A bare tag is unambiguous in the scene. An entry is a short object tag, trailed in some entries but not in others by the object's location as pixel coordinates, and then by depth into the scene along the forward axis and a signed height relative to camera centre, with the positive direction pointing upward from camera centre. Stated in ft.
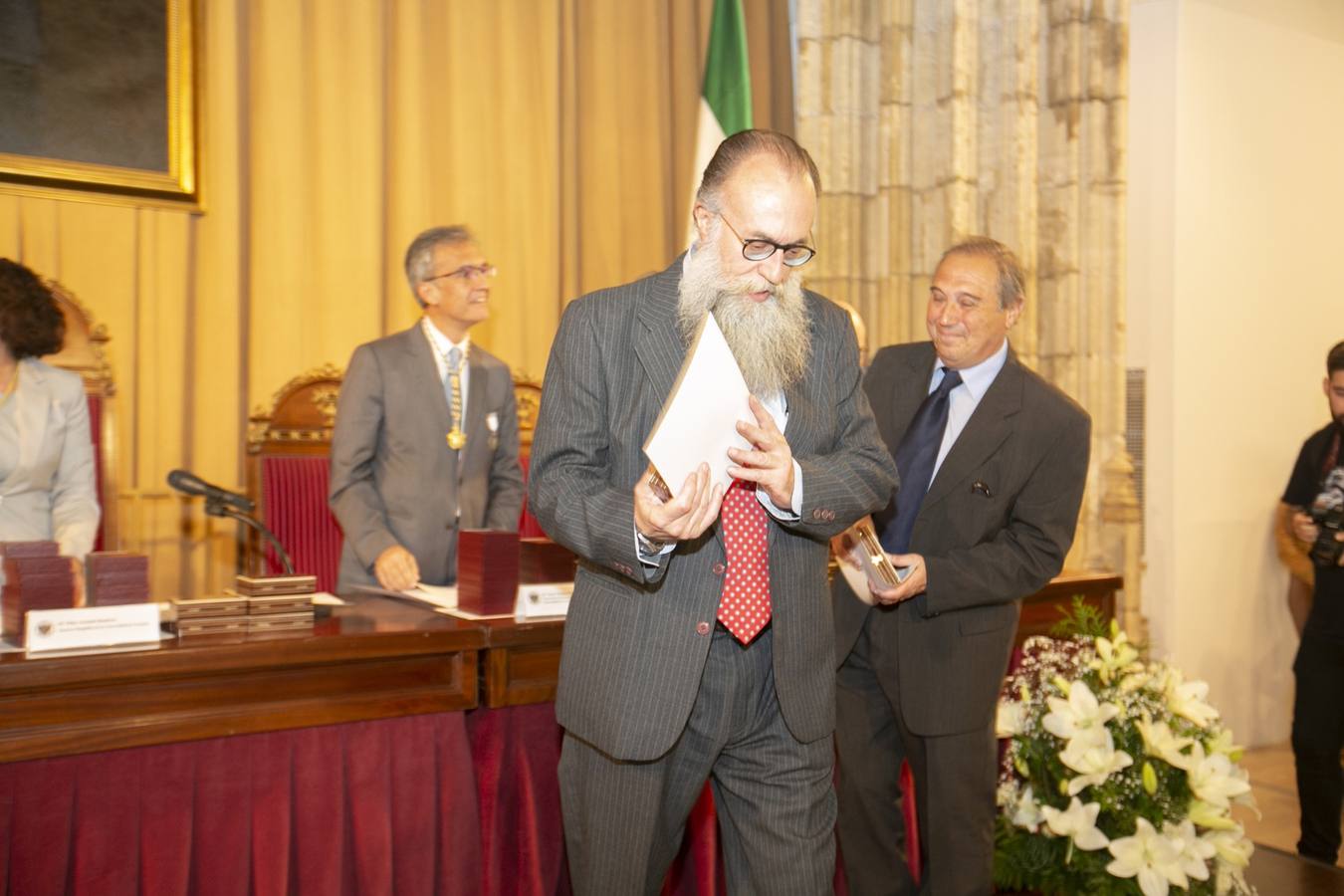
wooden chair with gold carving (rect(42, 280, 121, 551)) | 12.79 +0.70
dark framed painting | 14.82 +4.53
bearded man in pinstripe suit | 6.29 -0.79
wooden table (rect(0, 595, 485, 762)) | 7.26 -1.64
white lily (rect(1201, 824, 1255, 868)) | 9.75 -3.34
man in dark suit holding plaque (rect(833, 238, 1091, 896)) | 9.21 -1.03
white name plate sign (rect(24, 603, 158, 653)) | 7.42 -1.22
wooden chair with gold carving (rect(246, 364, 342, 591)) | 14.08 -0.32
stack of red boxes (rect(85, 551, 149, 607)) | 8.05 -0.95
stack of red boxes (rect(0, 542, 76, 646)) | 7.86 -0.98
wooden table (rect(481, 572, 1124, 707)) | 8.85 -1.68
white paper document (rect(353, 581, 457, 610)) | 9.85 -1.33
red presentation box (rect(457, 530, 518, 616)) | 9.18 -1.03
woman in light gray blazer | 10.01 +0.07
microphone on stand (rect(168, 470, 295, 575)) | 8.96 -0.45
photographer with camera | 14.19 -2.80
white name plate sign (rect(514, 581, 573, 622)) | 9.08 -1.24
